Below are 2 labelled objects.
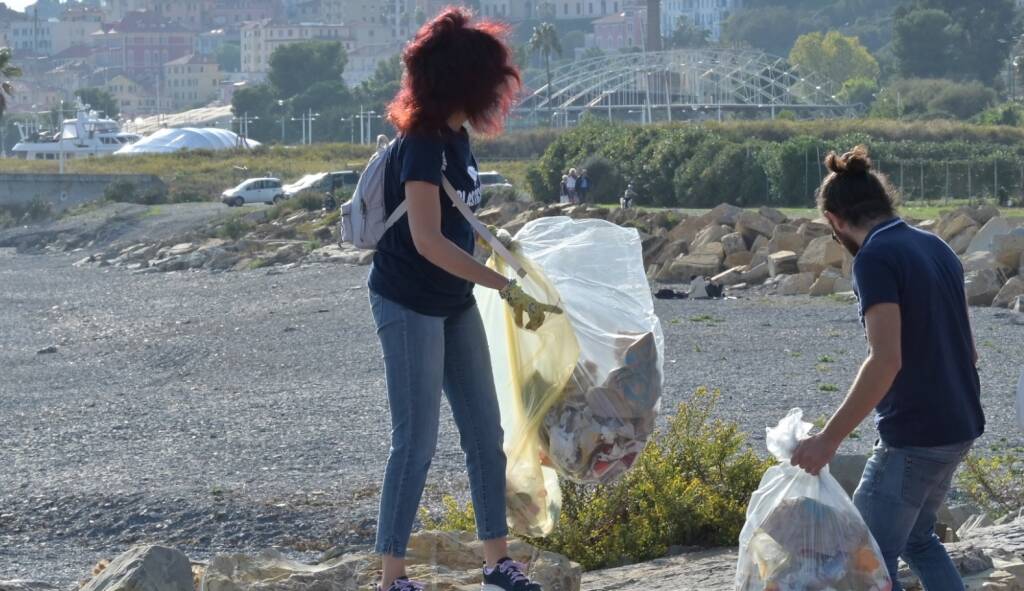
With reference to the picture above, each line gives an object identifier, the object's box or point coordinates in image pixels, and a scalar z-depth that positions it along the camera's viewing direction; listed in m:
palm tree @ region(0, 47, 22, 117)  70.31
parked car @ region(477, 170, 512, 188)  46.67
